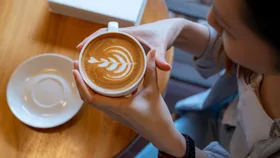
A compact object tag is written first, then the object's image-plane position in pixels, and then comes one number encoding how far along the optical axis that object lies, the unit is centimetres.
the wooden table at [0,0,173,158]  80
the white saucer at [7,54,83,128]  82
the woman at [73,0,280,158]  56
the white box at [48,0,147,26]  85
